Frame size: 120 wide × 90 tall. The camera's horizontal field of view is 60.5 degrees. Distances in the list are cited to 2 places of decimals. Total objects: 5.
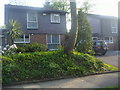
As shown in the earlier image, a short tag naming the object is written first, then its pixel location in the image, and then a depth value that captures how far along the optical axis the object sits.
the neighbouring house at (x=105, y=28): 18.21
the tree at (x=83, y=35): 10.19
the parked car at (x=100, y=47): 10.72
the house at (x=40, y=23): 12.68
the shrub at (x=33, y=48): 10.52
